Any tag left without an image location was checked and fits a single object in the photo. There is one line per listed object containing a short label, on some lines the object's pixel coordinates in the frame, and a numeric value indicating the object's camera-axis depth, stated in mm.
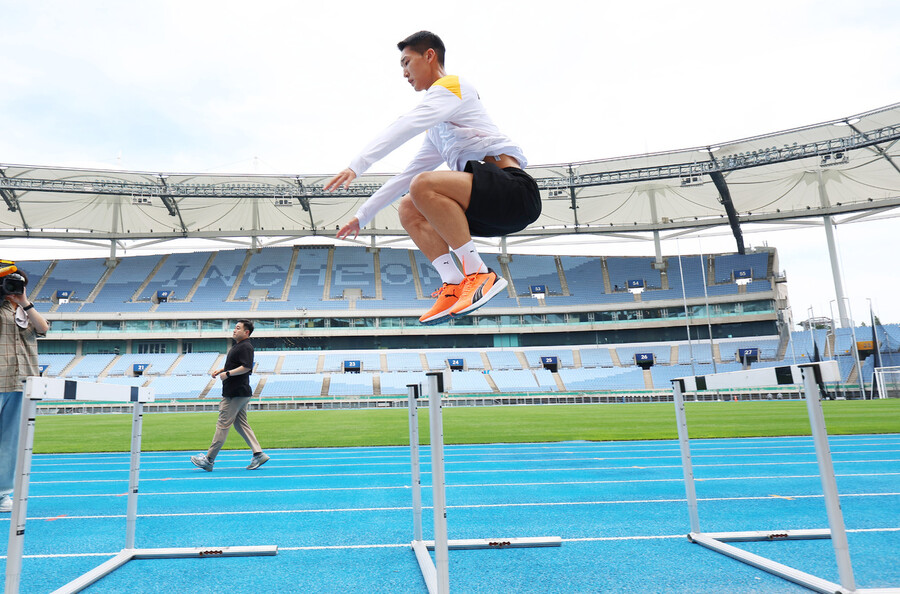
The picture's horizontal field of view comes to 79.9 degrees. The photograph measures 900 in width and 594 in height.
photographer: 4957
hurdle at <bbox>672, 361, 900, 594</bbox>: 3064
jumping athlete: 2326
